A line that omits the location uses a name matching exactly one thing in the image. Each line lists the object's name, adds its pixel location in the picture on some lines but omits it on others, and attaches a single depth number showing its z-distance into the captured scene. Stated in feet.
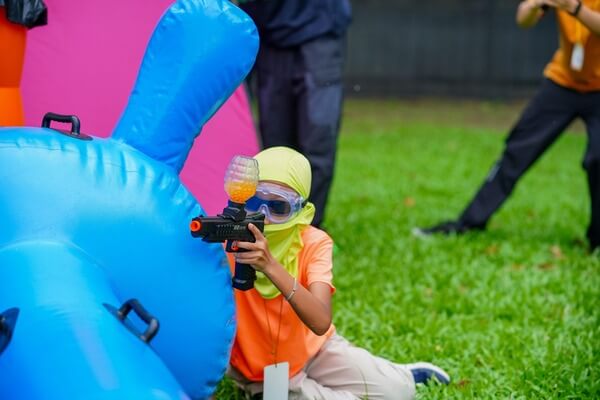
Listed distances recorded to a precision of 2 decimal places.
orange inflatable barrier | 15.55
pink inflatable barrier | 18.27
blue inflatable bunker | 10.81
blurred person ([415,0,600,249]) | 28.01
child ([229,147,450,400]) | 14.48
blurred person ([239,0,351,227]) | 26.43
